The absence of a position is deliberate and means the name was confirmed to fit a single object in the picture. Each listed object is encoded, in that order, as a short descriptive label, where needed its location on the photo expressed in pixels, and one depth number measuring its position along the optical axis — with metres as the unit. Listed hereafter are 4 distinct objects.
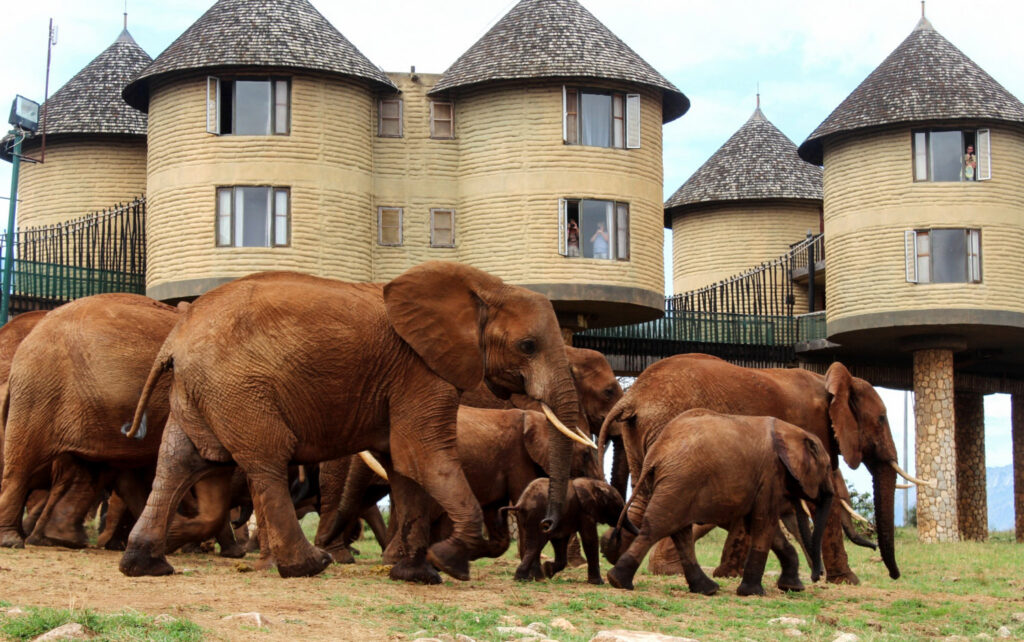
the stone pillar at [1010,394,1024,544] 48.72
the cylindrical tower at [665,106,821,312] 47.44
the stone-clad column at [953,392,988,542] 48.12
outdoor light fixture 34.59
